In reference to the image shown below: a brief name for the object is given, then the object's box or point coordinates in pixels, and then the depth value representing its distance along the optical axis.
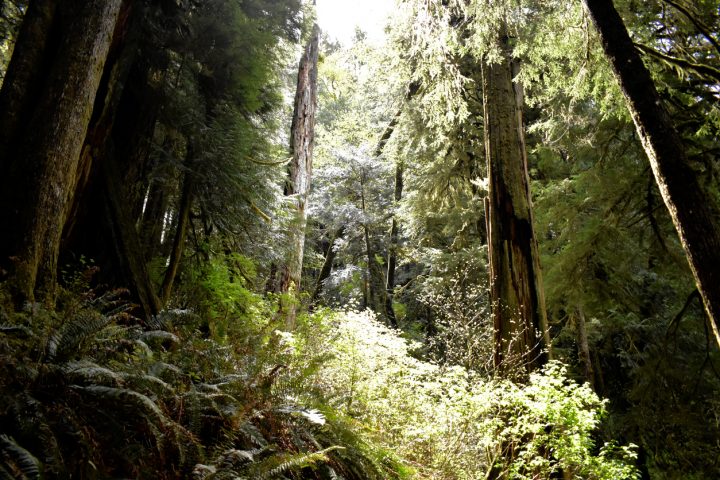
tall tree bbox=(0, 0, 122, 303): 3.43
